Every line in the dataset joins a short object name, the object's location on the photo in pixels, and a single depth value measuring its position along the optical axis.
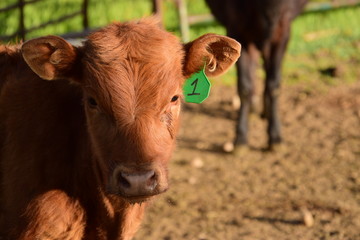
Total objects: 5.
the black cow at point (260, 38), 11.77
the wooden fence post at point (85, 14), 13.45
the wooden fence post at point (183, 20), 17.20
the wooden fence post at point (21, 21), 11.63
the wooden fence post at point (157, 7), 14.10
